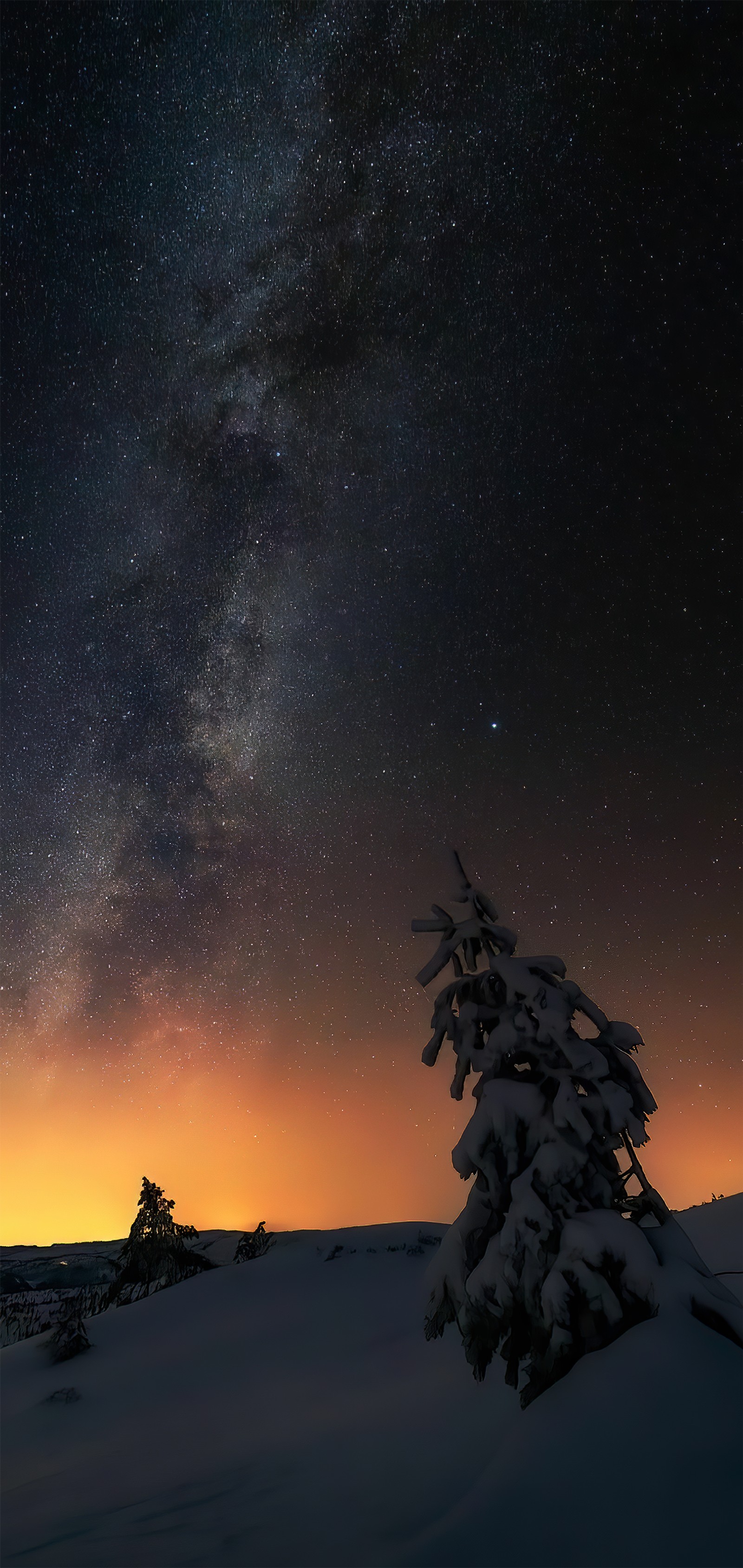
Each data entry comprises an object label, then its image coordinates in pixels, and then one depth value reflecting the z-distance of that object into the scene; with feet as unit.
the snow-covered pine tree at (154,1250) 80.48
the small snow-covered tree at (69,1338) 52.07
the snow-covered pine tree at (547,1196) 22.61
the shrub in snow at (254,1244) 86.53
